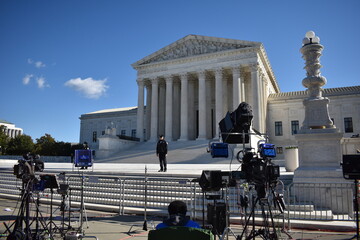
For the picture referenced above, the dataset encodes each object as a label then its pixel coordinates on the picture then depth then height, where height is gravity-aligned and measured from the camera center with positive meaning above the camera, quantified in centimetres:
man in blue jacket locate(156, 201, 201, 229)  322 -75
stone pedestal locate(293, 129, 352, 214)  1009 -43
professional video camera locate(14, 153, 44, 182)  627 -39
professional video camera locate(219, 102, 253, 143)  735 +76
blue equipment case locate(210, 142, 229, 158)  789 +9
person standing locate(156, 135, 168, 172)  1617 +12
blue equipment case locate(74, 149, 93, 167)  1168 -26
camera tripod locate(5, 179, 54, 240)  554 -153
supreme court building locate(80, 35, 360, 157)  4131 +927
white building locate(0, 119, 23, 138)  10202 +807
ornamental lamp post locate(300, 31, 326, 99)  1184 +364
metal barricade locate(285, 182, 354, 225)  885 -175
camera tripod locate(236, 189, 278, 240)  509 -148
